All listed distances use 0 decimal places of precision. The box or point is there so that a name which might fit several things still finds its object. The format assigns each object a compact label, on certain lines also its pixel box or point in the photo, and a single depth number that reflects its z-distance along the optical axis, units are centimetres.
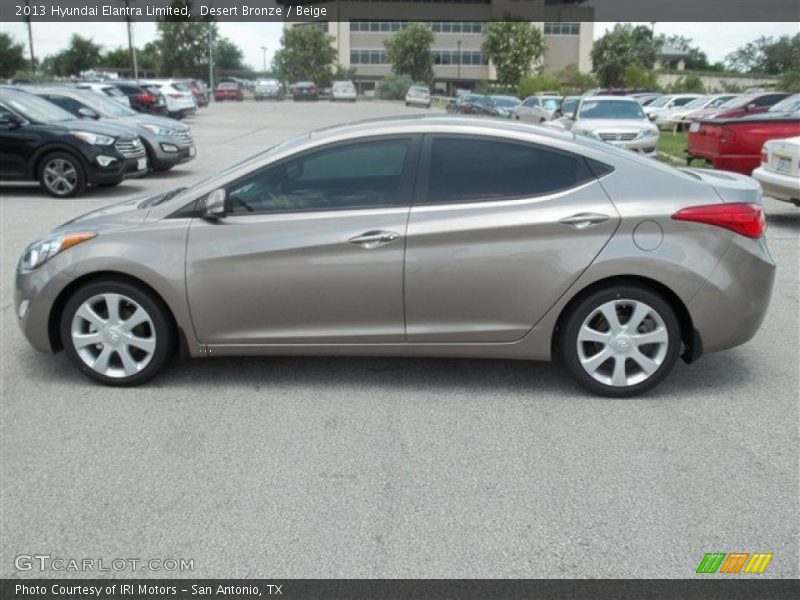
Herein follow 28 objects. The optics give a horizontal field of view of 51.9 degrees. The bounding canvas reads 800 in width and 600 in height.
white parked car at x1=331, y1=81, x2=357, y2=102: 7144
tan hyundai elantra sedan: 475
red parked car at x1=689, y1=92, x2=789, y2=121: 2358
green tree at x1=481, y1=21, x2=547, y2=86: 8619
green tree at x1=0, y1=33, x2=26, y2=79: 6081
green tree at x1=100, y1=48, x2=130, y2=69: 9444
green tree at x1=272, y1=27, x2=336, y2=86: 9669
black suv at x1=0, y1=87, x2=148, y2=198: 1352
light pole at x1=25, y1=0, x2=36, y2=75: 4719
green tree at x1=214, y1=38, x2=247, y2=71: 9761
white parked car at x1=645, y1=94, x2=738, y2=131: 3095
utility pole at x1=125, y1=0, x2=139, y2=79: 5403
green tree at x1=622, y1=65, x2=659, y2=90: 5588
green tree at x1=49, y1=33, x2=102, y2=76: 7719
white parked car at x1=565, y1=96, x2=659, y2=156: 1912
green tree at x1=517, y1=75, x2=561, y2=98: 6078
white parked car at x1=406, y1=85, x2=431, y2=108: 6016
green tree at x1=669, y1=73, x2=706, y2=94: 5244
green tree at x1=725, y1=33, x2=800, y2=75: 3988
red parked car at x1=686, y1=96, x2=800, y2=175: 1323
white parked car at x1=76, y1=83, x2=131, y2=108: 2622
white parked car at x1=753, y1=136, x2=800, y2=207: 1016
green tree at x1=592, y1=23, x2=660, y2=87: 6681
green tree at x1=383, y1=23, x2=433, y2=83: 9412
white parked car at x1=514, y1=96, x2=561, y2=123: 2805
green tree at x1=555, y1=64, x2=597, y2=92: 6353
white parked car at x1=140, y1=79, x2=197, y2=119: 3588
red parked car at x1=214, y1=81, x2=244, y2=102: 6906
